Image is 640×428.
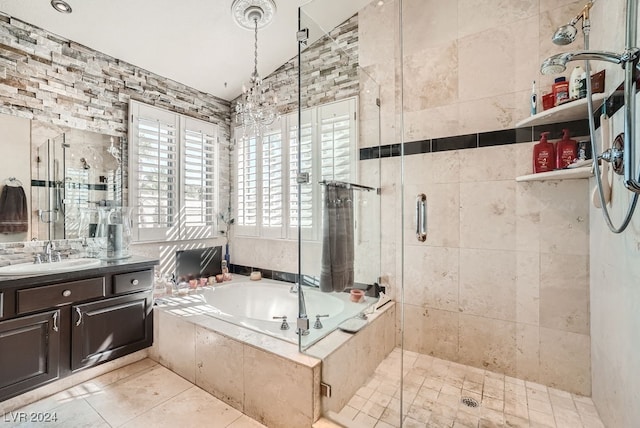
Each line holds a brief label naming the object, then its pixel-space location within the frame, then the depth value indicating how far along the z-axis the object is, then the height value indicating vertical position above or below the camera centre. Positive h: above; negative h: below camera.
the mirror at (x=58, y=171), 2.08 +0.36
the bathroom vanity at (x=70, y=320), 1.68 -0.71
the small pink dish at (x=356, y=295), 2.13 -0.62
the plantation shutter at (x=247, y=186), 3.31 +0.35
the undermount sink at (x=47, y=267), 1.77 -0.36
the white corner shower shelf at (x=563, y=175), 1.51 +0.23
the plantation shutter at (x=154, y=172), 2.74 +0.44
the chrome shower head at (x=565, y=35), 1.24 +0.79
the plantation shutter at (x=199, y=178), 3.14 +0.43
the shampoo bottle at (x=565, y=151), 1.67 +0.37
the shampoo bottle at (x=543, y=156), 1.76 +0.36
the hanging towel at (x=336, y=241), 2.00 -0.19
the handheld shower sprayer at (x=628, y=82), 0.98 +0.46
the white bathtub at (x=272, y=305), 1.89 -0.77
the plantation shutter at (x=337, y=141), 2.12 +0.60
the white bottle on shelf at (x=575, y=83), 1.57 +0.74
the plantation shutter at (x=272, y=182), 3.06 +0.35
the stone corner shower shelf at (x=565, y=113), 1.49 +0.58
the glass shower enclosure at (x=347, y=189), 1.80 +0.19
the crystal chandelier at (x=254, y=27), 2.24 +1.65
